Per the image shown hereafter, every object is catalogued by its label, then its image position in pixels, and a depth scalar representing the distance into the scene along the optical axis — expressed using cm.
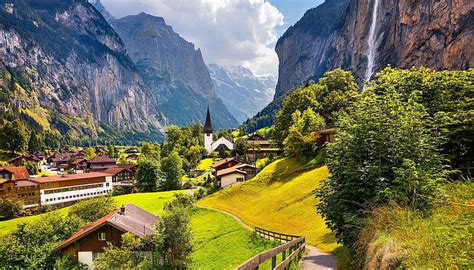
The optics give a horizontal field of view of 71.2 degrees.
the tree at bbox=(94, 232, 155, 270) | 2341
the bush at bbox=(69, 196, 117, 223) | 4262
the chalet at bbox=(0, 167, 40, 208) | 6291
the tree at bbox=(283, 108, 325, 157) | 5161
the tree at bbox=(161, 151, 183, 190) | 7450
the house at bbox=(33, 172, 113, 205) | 6788
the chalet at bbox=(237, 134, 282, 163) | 7831
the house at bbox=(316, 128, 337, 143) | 5047
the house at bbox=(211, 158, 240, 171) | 7494
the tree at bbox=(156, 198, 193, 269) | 2473
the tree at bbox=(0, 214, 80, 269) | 2755
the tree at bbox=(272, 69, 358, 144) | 6538
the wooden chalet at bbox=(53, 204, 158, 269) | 2747
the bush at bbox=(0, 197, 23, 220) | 5623
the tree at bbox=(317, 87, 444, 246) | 1084
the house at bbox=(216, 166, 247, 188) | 6169
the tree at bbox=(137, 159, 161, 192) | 7625
